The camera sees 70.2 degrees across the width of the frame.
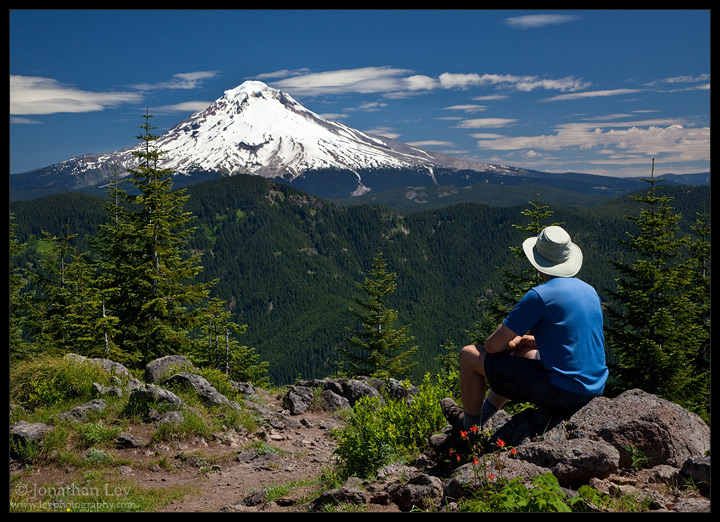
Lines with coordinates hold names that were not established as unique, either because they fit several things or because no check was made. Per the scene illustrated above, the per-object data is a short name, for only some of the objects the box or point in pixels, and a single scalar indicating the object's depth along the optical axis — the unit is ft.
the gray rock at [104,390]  27.76
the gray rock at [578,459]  13.53
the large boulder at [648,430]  14.82
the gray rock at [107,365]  31.49
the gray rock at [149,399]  26.09
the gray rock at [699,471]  12.96
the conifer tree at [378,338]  91.97
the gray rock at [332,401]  35.58
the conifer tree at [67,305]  55.47
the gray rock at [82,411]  24.47
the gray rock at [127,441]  23.31
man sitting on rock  14.35
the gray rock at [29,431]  21.66
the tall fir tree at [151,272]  55.01
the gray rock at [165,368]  33.50
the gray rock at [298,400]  35.19
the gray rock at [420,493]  13.79
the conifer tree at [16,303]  70.69
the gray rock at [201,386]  29.53
